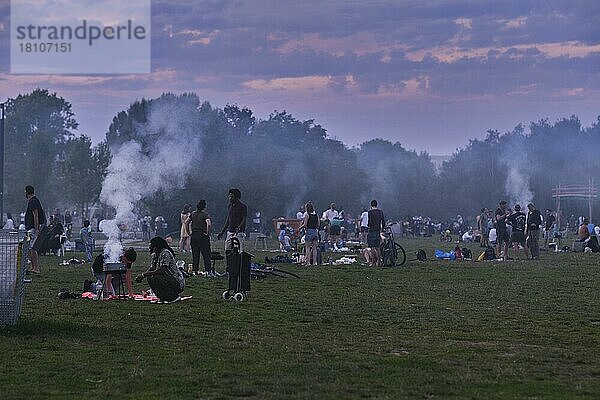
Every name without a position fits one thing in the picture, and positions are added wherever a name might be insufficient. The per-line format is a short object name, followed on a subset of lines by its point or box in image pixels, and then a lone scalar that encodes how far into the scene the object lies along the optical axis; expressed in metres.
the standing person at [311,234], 29.39
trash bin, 13.46
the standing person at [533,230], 34.06
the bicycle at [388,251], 29.95
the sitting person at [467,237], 58.22
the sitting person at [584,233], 40.56
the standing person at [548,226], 44.81
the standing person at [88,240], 33.59
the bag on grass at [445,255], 35.50
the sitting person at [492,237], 43.58
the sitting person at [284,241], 40.44
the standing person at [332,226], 40.91
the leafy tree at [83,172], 73.50
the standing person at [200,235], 25.50
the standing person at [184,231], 36.44
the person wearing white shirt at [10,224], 40.53
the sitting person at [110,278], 18.55
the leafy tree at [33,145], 81.75
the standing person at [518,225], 33.25
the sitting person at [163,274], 17.72
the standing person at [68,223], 51.25
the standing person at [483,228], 48.41
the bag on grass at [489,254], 34.47
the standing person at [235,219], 19.73
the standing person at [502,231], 33.38
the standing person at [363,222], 36.16
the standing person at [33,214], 24.06
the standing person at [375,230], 28.80
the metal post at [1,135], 51.44
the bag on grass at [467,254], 35.28
